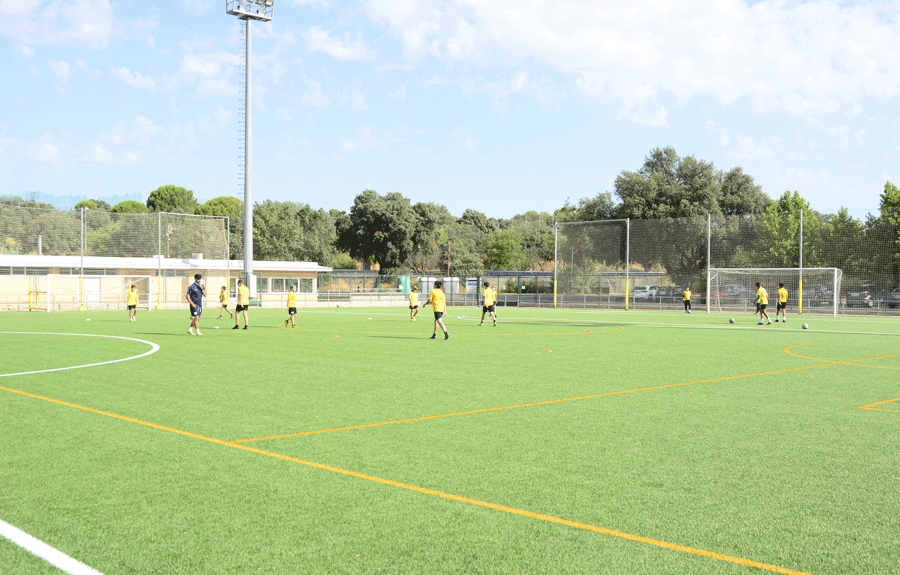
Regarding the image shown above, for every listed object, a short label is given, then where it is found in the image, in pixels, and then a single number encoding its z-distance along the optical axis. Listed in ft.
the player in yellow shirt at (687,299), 139.43
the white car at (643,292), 156.22
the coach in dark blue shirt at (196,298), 72.49
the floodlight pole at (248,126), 146.51
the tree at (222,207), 340.39
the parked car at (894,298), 128.36
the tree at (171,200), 339.85
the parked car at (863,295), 130.93
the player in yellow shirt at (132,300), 102.47
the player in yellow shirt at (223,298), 111.86
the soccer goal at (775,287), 133.90
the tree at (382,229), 261.24
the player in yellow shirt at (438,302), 67.97
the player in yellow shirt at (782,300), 104.06
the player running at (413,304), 104.68
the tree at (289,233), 262.88
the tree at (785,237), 139.64
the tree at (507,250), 309.63
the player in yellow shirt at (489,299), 94.22
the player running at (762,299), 99.60
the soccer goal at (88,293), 142.20
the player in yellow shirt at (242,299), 83.35
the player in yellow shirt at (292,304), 87.48
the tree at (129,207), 317.87
